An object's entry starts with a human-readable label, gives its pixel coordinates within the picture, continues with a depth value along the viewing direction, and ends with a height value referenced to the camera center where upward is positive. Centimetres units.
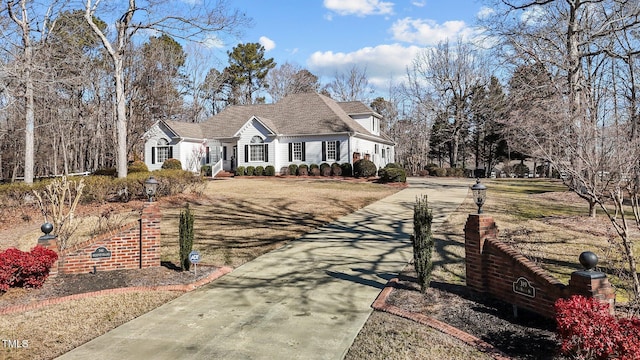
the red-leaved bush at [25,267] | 615 -149
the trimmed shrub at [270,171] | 2963 +8
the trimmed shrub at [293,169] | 2991 +21
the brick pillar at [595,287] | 422 -134
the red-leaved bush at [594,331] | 356 -158
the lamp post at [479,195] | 612 -42
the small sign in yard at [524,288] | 516 -164
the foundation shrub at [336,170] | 2858 +8
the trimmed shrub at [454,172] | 3784 -29
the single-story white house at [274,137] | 2977 +281
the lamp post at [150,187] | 768 -27
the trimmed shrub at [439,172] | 3747 -25
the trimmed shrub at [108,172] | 2143 +15
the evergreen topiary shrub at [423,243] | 600 -115
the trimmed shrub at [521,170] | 4297 -22
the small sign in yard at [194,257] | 676 -148
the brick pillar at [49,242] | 687 -121
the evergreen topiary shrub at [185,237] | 740 -125
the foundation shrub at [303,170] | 2952 +12
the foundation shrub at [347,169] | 2841 +13
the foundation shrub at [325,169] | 2891 +16
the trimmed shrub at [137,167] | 2401 +49
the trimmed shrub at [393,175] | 2481 -32
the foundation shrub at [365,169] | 2731 +12
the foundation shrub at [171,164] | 2938 +74
